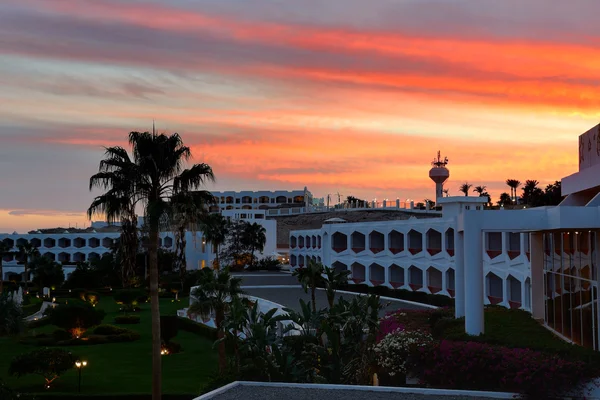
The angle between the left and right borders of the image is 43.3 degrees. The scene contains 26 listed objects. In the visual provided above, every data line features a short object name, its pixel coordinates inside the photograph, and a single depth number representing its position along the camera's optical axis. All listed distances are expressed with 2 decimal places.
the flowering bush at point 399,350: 19.69
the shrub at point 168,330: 44.31
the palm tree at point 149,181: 23.75
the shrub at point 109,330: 49.88
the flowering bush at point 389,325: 24.00
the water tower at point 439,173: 113.62
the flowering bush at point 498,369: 16.45
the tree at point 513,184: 108.62
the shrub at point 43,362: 30.92
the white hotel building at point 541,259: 20.19
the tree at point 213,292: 32.91
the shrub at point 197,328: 46.70
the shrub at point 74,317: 47.16
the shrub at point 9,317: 43.69
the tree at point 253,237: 102.19
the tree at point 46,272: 85.56
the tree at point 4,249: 94.07
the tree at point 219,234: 88.62
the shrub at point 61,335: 48.75
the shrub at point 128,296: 64.00
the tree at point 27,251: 94.50
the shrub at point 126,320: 57.80
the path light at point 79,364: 30.52
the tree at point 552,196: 75.50
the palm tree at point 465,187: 128.75
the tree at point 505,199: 102.62
